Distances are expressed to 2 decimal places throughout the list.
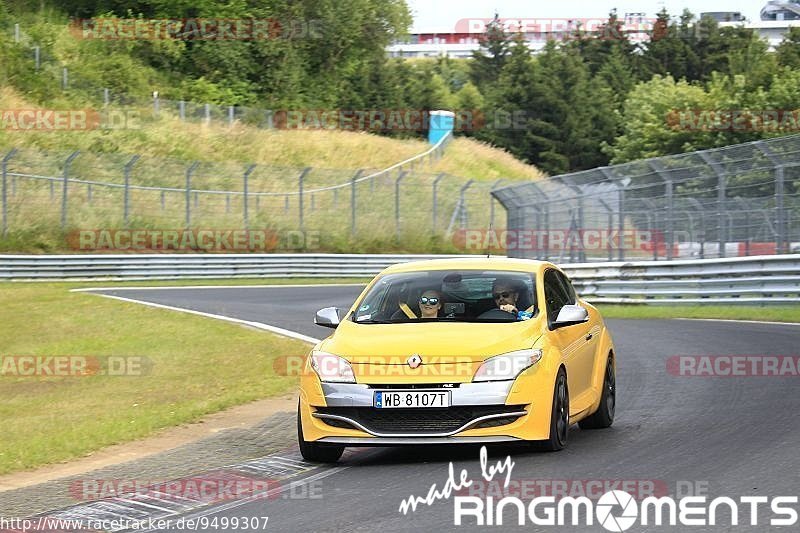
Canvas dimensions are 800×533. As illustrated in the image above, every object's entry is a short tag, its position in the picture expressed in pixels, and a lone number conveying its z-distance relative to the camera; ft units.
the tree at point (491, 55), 437.58
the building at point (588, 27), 370.12
